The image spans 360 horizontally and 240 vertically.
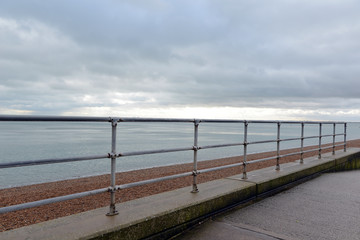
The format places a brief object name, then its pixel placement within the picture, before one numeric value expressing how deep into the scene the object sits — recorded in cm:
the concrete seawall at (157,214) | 264
